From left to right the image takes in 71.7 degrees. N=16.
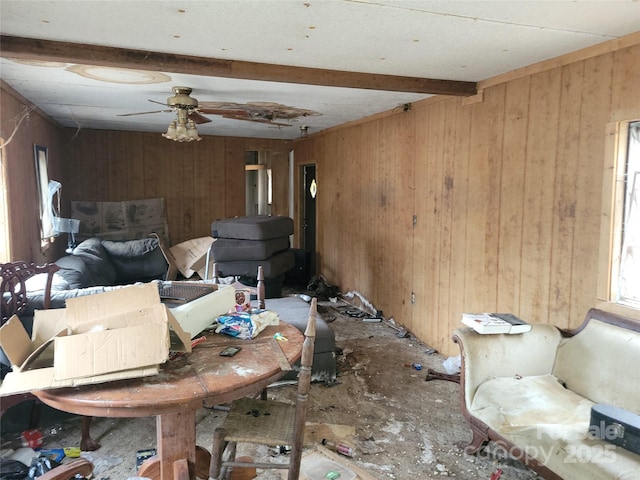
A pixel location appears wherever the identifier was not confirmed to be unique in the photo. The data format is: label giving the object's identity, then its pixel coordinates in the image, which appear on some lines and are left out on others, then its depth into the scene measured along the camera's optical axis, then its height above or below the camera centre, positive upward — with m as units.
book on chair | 2.62 -0.75
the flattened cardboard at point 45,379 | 1.57 -0.66
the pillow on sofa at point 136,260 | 5.47 -0.78
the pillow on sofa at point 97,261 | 4.56 -0.69
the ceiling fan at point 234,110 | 3.64 +0.95
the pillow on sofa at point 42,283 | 3.03 -0.61
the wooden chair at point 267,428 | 1.82 -0.99
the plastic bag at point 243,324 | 2.21 -0.65
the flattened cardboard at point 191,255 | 6.52 -0.85
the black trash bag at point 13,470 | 2.20 -1.36
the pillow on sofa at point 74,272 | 3.74 -0.66
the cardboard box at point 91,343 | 1.62 -0.56
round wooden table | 1.57 -0.71
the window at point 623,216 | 2.42 -0.10
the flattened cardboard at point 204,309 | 2.09 -0.56
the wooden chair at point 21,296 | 2.53 -0.58
